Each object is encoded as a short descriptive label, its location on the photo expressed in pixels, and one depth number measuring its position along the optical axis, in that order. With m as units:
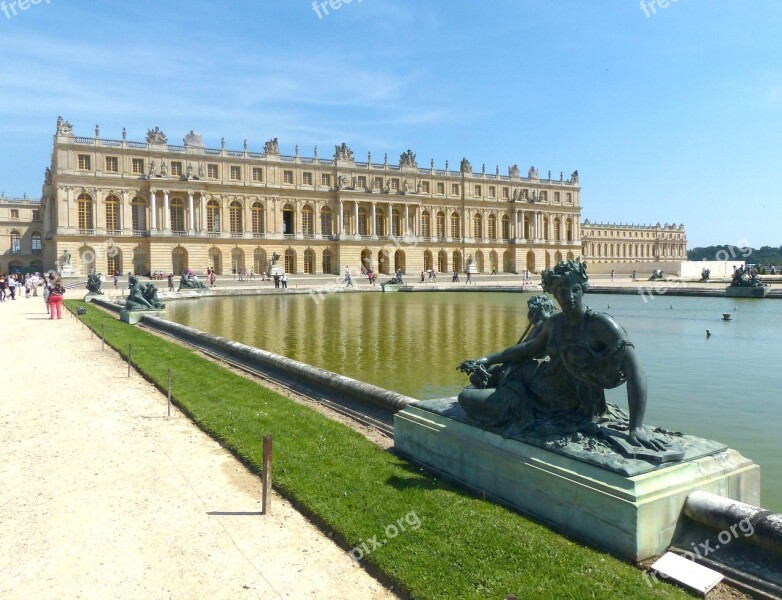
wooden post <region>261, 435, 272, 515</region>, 4.57
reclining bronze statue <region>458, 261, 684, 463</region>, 4.05
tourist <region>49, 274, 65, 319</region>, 21.66
